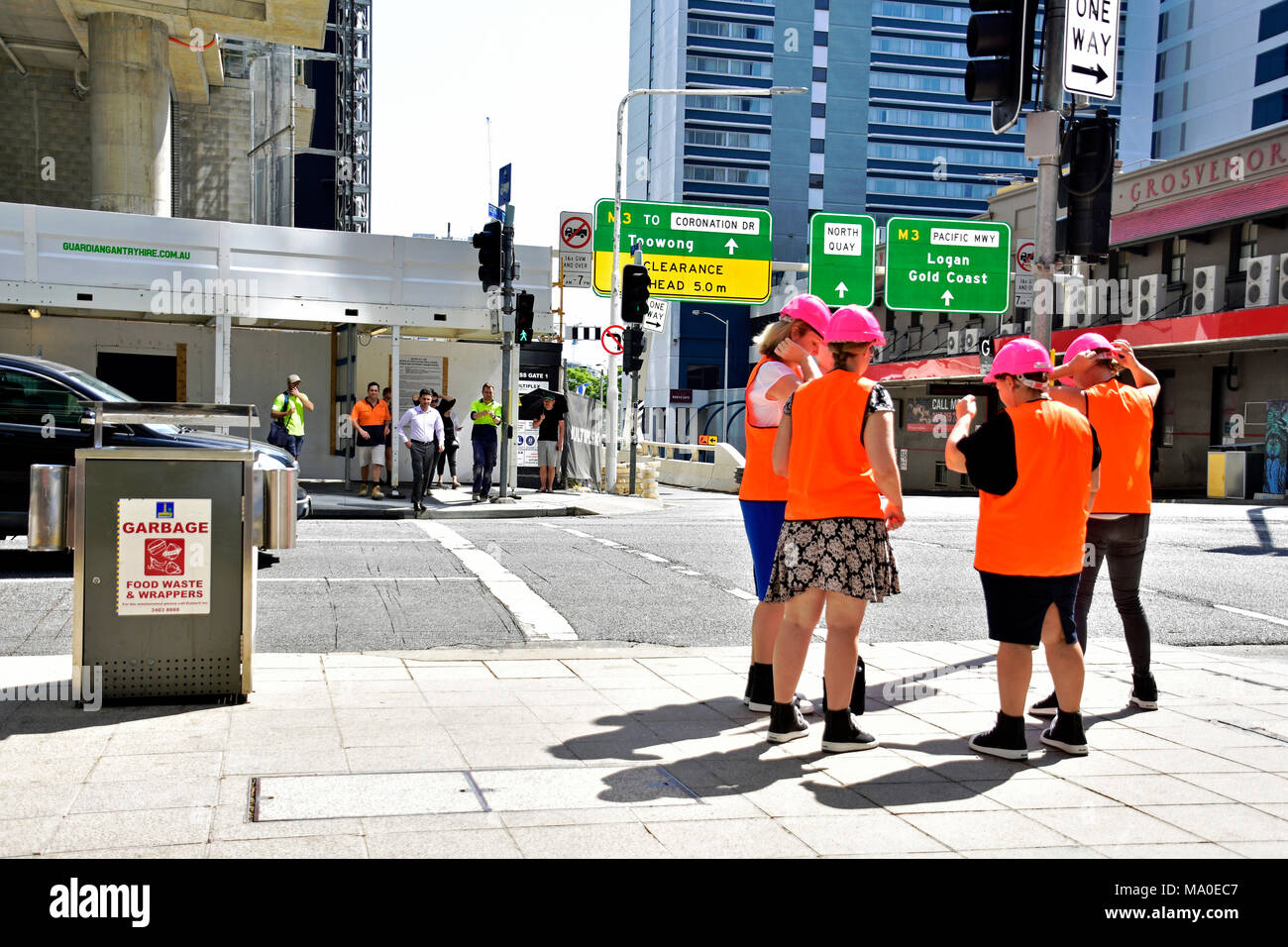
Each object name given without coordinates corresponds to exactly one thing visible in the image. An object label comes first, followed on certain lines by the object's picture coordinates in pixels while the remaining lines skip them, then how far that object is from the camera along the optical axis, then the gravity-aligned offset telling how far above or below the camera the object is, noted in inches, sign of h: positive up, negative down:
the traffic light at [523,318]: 765.3 +45.9
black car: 418.0 -17.5
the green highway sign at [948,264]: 1139.9 +128.4
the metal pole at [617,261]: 996.6 +109.5
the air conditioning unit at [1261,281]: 1203.2 +128.2
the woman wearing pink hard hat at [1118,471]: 240.2 -11.8
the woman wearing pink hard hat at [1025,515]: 201.0 -17.5
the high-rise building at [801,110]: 4591.5 +1092.4
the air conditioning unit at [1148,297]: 1412.4 +128.4
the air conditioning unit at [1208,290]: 1309.1 +128.0
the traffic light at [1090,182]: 294.4 +53.7
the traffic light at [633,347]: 935.0 +36.5
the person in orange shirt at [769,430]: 216.8 -5.4
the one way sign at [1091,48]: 292.7 +85.9
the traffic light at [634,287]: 909.8 +78.5
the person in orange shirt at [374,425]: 726.5 -21.6
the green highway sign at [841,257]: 1135.6 +132.7
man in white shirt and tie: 666.2 -26.2
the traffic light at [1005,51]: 298.2 +85.4
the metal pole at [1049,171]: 292.0 +56.1
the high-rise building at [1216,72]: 2498.8 +737.6
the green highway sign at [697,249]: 1063.6 +128.3
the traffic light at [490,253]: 732.0 +81.4
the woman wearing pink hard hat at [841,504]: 199.0 -16.5
